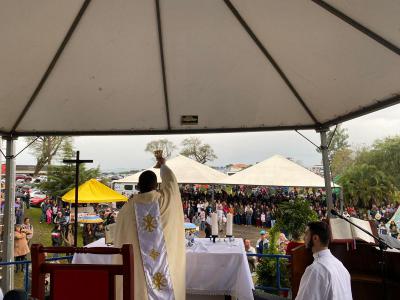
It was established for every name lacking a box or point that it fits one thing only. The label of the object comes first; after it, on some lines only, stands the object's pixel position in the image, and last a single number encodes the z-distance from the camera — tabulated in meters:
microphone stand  3.02
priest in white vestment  3.34
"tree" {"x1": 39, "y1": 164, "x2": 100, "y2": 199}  23.39
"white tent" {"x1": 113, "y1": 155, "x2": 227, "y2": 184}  11.69
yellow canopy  11.41
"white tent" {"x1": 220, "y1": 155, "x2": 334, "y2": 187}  11.13
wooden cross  4.86
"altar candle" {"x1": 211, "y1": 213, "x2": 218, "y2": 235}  4.11
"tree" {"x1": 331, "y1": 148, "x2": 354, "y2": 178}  42.16
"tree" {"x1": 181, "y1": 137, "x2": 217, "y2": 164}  44.66
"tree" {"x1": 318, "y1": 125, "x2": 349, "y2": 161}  46.44
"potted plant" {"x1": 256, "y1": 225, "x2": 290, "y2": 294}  5.16
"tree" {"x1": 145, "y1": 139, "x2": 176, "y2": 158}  38.56
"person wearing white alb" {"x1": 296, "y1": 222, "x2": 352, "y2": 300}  2.05
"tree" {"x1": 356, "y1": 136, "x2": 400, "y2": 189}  34.53
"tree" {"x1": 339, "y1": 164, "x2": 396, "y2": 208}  28.98
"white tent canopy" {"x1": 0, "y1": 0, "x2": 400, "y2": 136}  3.20
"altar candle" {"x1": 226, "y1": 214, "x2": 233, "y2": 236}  4.02
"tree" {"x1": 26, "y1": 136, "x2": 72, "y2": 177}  28.28
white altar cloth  3.60
